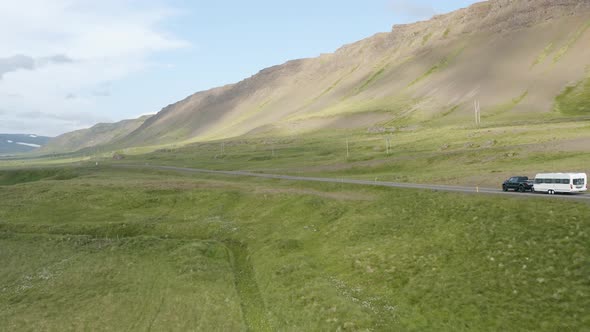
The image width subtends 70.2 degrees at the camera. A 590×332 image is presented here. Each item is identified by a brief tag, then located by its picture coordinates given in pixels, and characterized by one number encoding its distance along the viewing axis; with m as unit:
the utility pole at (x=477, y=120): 177.40
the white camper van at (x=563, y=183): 50.38
